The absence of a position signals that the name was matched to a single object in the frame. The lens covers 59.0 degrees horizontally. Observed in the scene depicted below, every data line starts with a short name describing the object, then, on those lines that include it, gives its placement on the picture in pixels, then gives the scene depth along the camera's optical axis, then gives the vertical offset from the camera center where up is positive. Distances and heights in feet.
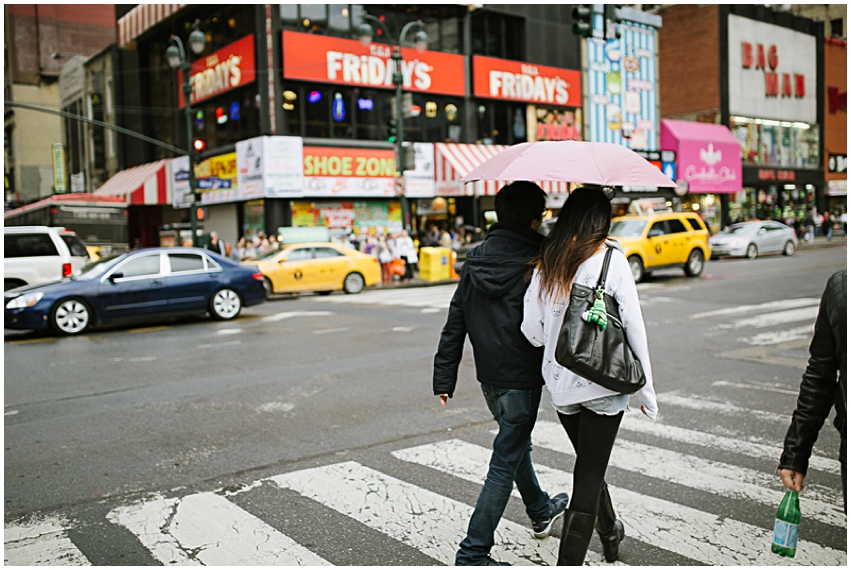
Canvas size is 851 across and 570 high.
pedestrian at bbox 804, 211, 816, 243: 124.16 +0.41
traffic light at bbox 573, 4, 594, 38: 45.70 +13.09
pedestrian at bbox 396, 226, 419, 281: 75.97 -1.21
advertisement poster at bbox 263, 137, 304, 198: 85.51 +8.39
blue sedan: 40.63 -2.78
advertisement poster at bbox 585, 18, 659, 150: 115.85 +22.89
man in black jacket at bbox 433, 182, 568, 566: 11.38 -1.66
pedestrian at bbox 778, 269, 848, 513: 8.38 -1.86
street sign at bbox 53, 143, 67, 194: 159.12 +16.31
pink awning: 124.57 +12.94
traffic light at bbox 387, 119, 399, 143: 79.56 +11.76
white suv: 51.96 -0.74
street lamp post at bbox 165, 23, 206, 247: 76.28 +14.06
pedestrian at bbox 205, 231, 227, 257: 69.87 -0.30
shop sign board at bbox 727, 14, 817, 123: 137.49 +30.20
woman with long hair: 10.50 -1.39
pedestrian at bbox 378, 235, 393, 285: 74.95 -2.40
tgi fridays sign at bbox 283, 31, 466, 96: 87.25 +21.31
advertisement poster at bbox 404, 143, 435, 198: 95.30 +7.95
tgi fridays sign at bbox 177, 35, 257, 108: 88.53 +21.35
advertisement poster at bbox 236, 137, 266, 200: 86.69 +8.66
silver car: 94.38 -1.30
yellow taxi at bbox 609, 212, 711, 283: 64.85 -0.81
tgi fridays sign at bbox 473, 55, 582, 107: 102.58 +21.68
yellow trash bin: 75.77 -2.64
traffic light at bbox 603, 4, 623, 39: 46.39 +13.33
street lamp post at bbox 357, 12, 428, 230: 73.87 +14.75
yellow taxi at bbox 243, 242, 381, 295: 62.08 -2.45
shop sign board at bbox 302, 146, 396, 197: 88.53 +8.11
